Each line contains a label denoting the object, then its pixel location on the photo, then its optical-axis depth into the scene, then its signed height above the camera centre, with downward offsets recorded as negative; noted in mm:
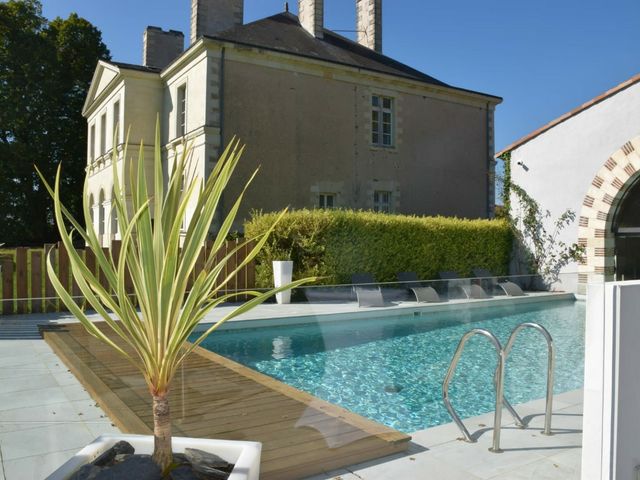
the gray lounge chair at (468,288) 9047 -580
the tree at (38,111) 26375 +6837
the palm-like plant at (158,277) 2230 -114
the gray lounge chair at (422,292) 9003 -667
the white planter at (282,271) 11945 -425
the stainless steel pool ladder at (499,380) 3652 -938
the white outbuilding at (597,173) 13172 +2128
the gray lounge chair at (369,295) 9469 -763
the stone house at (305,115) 16516 +4620
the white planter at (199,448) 2436 -943
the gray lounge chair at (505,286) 10092 -607
